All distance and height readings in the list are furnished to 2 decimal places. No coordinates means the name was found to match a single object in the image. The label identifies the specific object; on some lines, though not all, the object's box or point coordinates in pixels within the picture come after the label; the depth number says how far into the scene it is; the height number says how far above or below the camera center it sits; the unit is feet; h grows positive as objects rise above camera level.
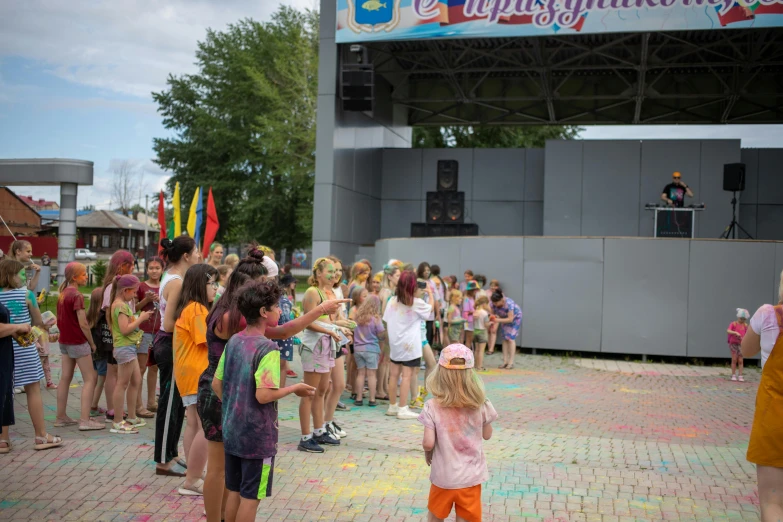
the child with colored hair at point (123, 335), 21.12 -2.42
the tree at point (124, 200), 231.30 +17.01
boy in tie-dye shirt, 12.00 -2.45
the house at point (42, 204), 268.43 +18.51
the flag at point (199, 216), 61.21 +3.43
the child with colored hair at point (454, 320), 40.06 -3.18
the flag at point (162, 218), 53.57 +2.77
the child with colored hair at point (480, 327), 41.16 -3.59
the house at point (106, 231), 225.35 +6.99
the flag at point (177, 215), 57.75 +3.24
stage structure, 49.49 +13.23
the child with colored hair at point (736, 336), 40.83 -3.70
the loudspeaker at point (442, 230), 69.41 +3.22
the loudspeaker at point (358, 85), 59.93 +14.66
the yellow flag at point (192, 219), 65.05 +3.31
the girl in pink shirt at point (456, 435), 12.67 -3.08
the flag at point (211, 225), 59.15 +2.52
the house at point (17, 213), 127.95 +7.96
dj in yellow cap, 66.44 +7.28
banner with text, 50.93 +18.57
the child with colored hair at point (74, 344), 21.80 -2.82
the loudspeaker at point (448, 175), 76.02 +9.34
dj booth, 65.92 +4.55
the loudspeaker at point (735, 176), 62.62 +8.41
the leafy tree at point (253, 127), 117.70 +22.67
